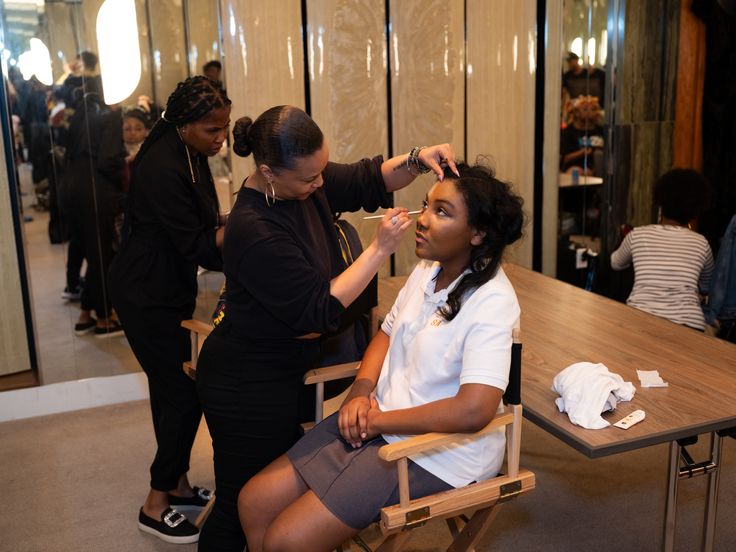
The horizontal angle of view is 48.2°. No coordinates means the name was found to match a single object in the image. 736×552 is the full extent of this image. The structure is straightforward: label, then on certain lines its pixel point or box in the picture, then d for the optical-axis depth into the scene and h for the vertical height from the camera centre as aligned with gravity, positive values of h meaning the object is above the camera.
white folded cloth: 1.81 -0.67
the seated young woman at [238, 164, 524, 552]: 1.78 -0.66
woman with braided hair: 2.35 -0.45
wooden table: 1.78 -0.70
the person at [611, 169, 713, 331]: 3.23 -0.65
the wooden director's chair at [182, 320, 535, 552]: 1.74 -0.86
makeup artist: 1.87 -0.43
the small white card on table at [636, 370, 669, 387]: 2.00 -0.70
